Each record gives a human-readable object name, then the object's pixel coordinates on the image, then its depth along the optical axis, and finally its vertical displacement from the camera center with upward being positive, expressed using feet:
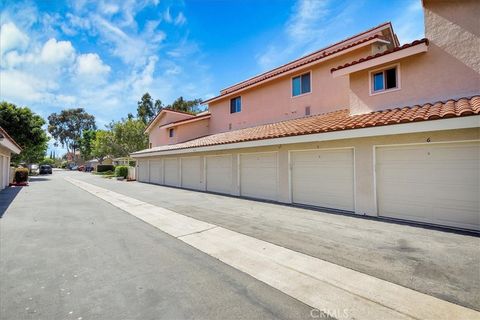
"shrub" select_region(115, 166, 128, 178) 104.18 -1.48
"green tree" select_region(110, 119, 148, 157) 131.95 +15.57
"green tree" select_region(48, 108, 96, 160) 242.37 +41.79
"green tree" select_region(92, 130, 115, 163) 135.03 +12.96
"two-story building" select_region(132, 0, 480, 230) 22.59 +3.16
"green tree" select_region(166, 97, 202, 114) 170.50 +41.53
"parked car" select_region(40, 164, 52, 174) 145.53 -0.41
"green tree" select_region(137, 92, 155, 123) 183.32 +42.06
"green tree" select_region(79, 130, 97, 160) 218.79 +23.54
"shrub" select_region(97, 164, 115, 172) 160.34 -0.23
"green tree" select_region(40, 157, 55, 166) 270.14 +7.44
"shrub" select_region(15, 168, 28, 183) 79.07 -2.00
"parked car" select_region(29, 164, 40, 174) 150.44 -0.30
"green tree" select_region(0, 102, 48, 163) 93.45 +16.23
